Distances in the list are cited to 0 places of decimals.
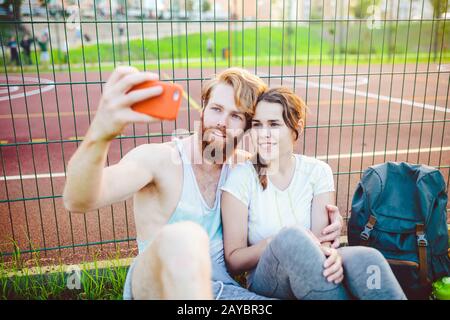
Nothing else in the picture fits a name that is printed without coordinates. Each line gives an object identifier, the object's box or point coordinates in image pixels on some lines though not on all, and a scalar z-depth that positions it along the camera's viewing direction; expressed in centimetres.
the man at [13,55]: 1500
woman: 176
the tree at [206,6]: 2935
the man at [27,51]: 1722
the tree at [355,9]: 2146
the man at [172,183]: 136
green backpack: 229
